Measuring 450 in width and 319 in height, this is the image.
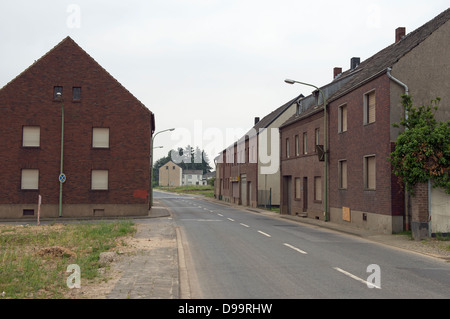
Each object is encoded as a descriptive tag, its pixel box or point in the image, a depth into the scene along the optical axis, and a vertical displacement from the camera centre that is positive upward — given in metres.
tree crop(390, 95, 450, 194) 15.08 +1.01
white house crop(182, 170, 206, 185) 159.12 +1.22
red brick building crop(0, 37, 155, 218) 28.22 +2.56
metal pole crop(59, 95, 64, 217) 27.80 +1.63
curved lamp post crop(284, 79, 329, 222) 23.38 +0.79
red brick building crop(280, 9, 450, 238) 17.12 +2.58
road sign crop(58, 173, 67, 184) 26.92 +0.09
